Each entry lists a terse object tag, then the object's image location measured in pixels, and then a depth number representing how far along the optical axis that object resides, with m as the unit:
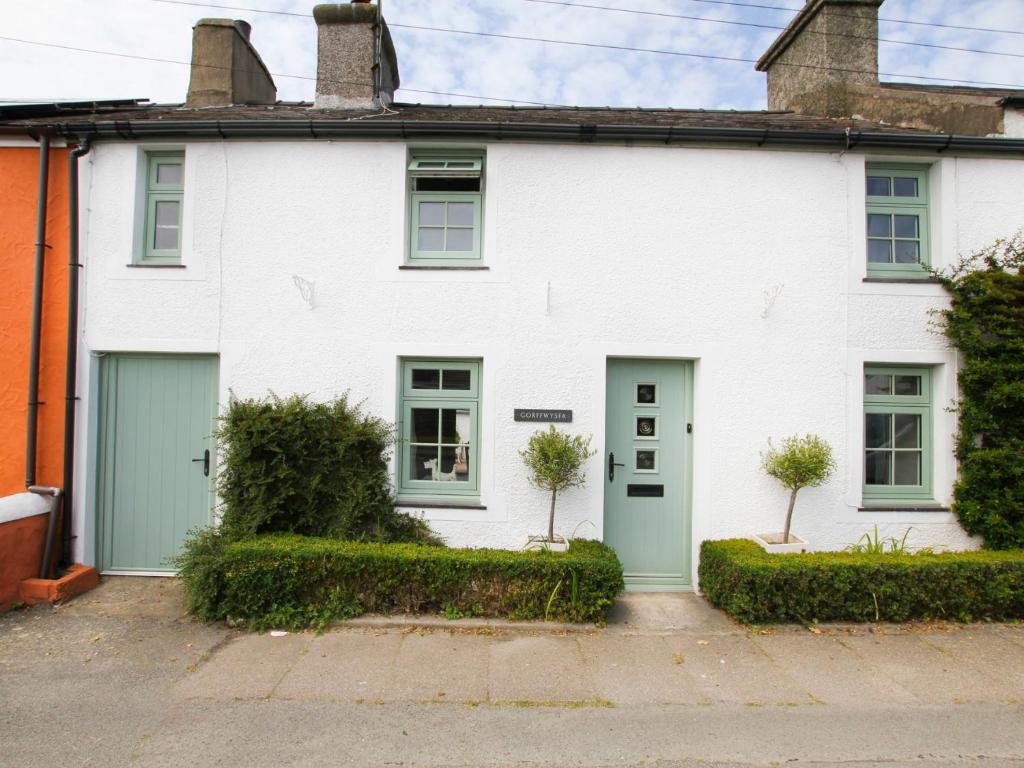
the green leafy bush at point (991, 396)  5.76
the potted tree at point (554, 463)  5.53
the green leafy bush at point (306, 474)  5.57
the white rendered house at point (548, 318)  6.04
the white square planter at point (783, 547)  5.64
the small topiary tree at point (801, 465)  5.55
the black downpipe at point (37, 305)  5.91
